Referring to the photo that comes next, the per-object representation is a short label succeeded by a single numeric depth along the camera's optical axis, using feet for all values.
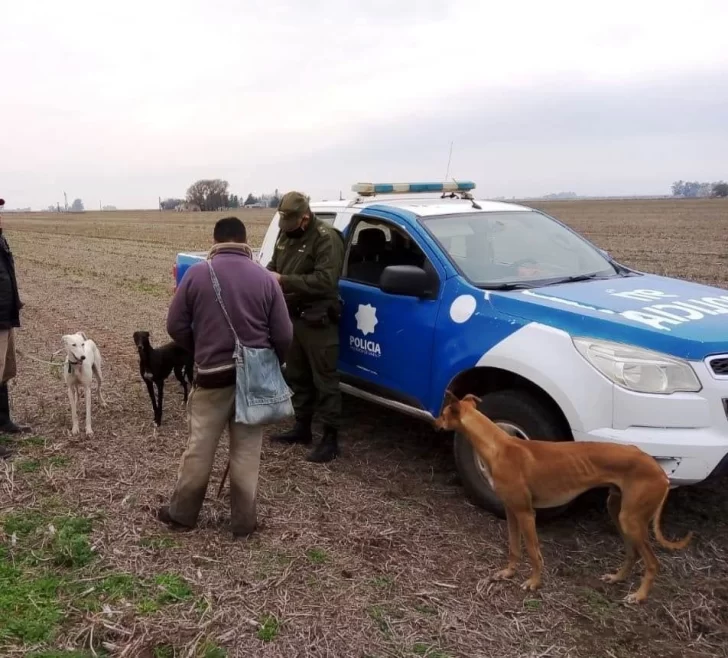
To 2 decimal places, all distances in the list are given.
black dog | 19.74
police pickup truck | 11.48
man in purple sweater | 12.49
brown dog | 10.81
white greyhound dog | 18.66
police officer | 16.30
